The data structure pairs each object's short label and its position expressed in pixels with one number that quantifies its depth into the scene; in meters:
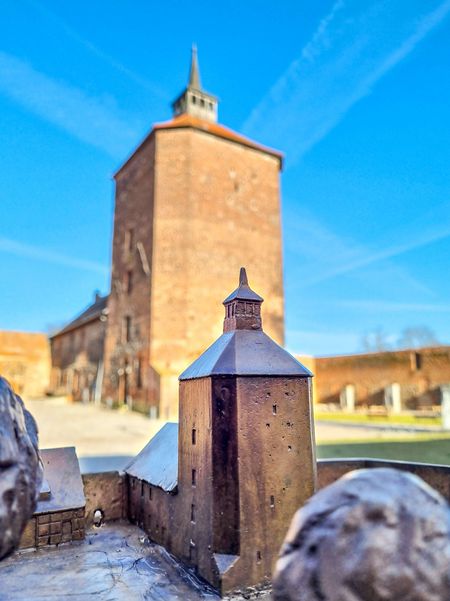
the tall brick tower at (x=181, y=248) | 25.92
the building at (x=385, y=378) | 30.69
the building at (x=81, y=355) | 34.62
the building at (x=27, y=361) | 43.18
